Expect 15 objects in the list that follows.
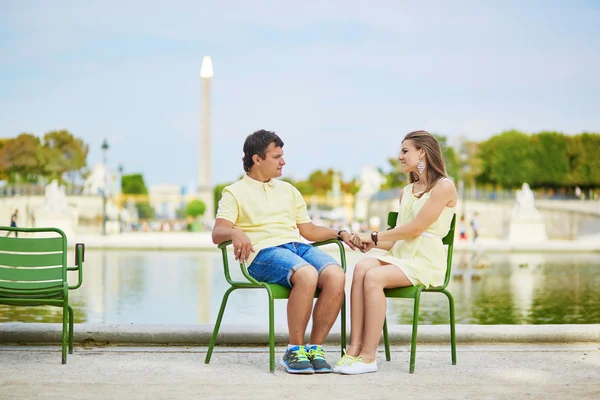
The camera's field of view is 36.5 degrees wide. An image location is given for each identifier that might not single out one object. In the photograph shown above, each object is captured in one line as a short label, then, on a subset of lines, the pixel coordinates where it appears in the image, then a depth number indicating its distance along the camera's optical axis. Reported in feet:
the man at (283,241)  15.69
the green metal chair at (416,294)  15.58
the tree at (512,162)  243.81
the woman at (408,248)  15.64
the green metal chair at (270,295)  15.33
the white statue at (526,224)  119.65
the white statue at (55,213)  123.34
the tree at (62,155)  236.84
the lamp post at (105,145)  134.65
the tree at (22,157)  229.35
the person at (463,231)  111.04
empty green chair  16.63
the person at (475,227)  107.24
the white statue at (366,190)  263.98
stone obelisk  177.06
